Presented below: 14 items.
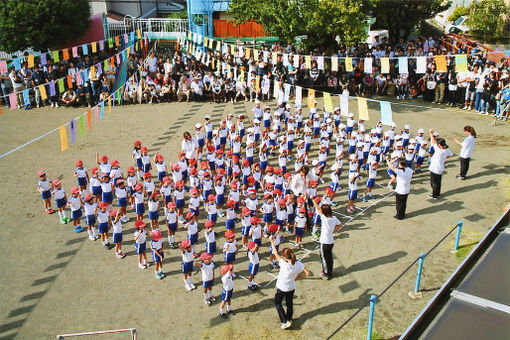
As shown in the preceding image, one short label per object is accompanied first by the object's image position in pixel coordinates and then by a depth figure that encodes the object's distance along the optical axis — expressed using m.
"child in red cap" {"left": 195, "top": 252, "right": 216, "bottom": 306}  8.18
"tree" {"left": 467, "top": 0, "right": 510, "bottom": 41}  25.95
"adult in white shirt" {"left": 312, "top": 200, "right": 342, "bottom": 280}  8.73
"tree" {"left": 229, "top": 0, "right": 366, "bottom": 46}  20.66
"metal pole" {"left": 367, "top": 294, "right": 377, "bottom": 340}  6.20
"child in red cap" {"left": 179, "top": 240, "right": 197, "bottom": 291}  8.55
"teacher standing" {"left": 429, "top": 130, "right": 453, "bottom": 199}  12.11
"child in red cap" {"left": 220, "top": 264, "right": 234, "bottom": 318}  7.95
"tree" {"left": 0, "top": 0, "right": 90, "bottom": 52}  21.31
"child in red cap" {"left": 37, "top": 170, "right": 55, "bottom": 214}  11.38
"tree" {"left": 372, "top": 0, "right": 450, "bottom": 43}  25.92
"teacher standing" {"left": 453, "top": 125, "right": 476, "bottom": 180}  13.00
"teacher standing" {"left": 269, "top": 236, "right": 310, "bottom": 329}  7.35
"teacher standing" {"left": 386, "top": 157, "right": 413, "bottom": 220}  10.98
